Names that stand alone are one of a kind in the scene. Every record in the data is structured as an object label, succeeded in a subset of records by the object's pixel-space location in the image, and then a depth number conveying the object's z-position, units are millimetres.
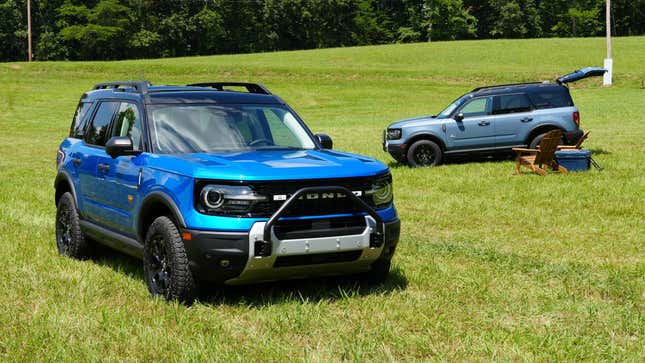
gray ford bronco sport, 17141
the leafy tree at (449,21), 100750
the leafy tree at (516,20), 101625
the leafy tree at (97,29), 88688
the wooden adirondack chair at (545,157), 14406
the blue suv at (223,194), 5703
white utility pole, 42281
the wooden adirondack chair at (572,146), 15546
